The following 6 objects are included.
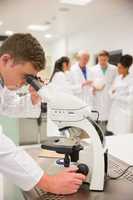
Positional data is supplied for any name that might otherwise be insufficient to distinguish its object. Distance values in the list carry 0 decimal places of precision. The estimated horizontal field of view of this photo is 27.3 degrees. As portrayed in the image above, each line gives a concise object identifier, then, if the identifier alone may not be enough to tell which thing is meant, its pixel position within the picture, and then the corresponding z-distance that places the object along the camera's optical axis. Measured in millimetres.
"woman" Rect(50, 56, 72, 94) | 3740
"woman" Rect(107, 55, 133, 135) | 3717
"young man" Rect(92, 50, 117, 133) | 3998
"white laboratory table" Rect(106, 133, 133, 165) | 1278
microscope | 884
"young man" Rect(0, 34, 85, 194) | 823
